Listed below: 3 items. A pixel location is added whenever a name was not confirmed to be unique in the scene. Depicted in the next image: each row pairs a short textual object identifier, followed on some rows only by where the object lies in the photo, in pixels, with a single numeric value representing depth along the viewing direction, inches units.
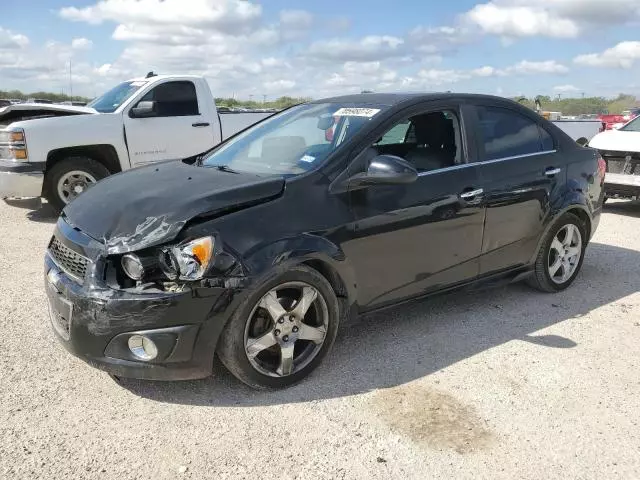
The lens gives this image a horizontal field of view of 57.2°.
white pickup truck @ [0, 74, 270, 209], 301.1
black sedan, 118.3
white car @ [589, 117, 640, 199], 334.0
